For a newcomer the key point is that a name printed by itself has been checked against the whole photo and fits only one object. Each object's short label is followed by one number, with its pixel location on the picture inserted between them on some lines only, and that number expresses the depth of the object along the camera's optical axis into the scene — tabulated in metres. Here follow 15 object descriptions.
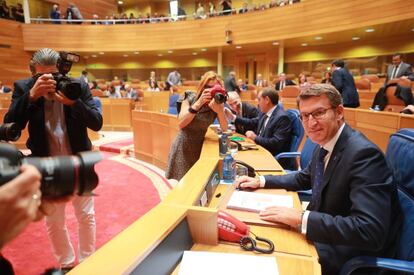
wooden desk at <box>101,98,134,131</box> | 8.23
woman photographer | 2.33
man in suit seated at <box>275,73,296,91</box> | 8.11
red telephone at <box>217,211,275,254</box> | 1.15
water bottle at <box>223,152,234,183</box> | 1.85
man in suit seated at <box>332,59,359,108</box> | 4.82
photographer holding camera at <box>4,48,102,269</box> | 1.57
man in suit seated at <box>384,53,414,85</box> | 6.00
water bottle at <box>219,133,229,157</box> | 2.17
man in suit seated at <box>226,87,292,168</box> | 2.86
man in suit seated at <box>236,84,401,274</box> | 1.16
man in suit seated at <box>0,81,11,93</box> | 9.39
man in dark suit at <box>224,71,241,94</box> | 6.88
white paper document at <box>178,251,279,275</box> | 0.98
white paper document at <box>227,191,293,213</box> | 1.46
